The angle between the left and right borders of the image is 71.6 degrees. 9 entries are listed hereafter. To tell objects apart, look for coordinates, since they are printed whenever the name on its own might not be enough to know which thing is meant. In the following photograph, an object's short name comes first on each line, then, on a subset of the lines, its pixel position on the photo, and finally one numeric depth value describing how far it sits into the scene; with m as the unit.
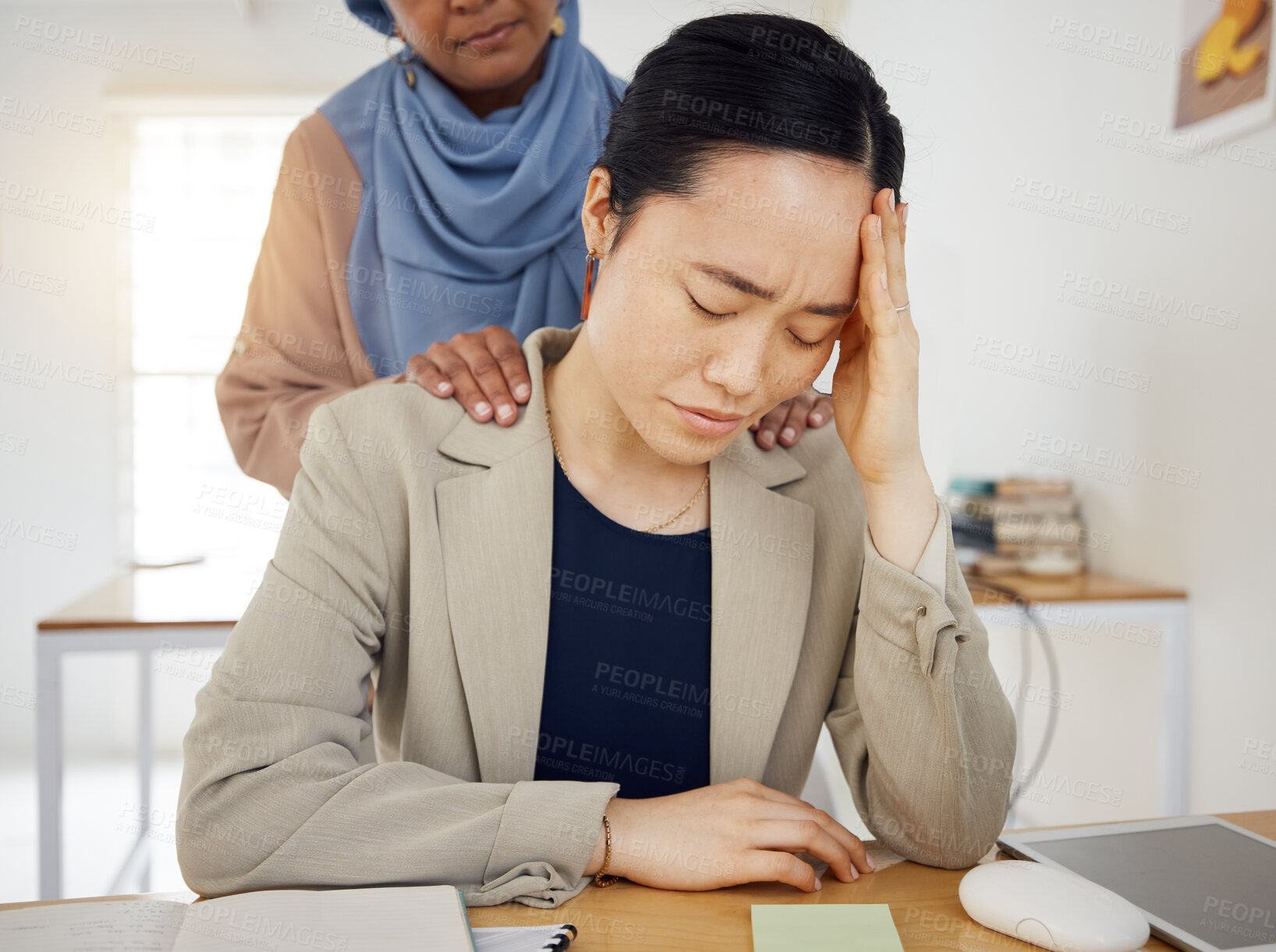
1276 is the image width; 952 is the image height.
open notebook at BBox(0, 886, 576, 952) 0.57
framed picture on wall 1.43
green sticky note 0.62
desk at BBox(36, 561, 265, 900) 1.65
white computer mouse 0.62
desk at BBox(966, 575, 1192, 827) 1.66
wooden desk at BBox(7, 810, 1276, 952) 0.64
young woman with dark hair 0.74
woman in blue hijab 1.58
